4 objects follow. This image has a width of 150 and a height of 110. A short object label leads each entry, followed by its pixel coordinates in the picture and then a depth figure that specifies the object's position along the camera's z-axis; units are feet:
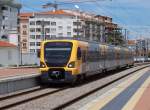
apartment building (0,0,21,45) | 473.67
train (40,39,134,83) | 96.99
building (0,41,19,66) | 262.88
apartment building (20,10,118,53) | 575.38
